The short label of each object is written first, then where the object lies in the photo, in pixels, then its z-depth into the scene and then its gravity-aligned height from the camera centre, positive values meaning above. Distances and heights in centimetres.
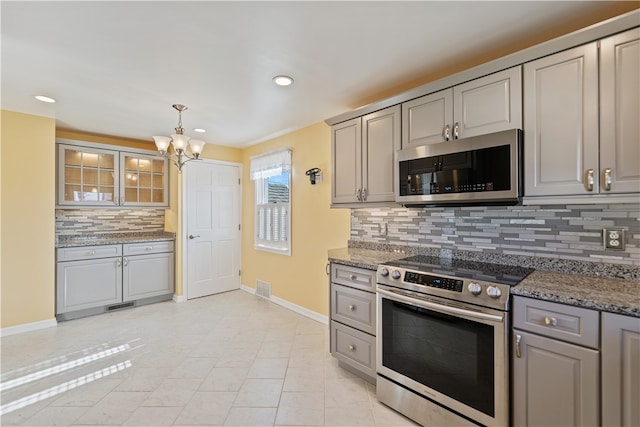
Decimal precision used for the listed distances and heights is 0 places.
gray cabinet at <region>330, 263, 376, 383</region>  223 -84
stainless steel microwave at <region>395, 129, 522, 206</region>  173 +29
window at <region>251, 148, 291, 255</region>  404 +21
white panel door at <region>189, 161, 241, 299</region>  444 -22
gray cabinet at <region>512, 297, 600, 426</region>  132 -72
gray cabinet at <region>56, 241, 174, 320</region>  358 -82
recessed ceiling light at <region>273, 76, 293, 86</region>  234 +110
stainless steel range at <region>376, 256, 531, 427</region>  156 -76
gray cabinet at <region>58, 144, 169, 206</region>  377 +51
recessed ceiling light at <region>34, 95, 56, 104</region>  275 +111
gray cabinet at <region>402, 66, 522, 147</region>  178 +71
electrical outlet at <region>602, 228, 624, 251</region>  167 -14
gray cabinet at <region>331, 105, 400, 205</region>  242 +51
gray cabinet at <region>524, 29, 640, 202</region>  143 +50
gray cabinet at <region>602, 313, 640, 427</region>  123 -67
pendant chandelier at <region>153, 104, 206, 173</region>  283 +70
